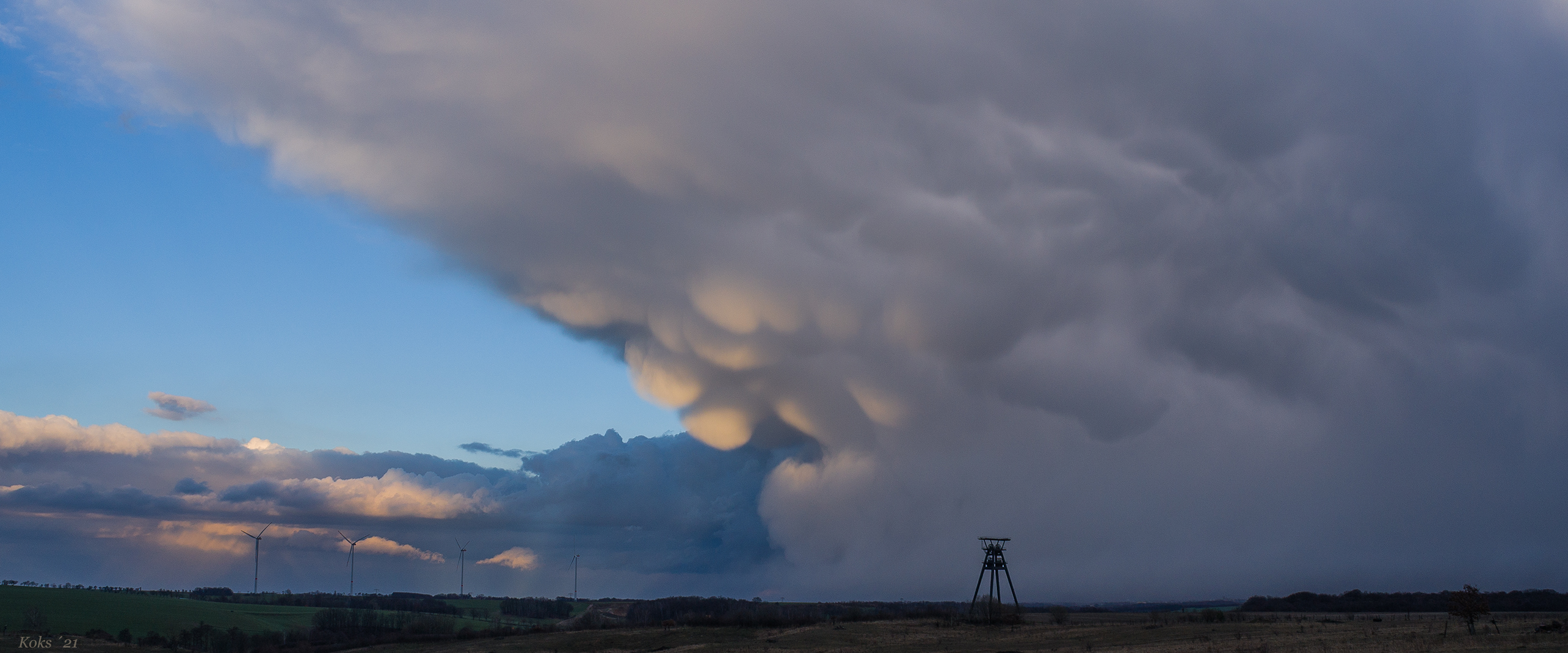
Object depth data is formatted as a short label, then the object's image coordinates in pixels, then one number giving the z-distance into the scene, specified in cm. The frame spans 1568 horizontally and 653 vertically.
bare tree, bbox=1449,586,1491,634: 6700
